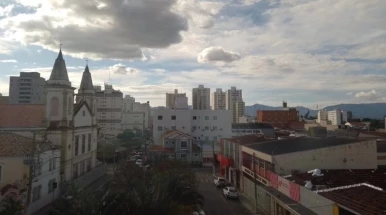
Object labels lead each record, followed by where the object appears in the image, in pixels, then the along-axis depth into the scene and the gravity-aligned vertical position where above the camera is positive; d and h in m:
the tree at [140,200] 14.87 -4.14
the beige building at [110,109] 132.50 +3.80
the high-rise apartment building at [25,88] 132.25 +11.76
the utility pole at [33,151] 24.12 -2.67
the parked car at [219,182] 44.03 -8.20
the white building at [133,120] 148.75 -0.51
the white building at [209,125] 77.94 -1.31
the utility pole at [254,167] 30.00 -4.86
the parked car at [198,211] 26.27 -7.37
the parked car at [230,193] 36.46 -7.91
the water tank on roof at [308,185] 21.89 -4.22
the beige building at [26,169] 27.41 -4.44
